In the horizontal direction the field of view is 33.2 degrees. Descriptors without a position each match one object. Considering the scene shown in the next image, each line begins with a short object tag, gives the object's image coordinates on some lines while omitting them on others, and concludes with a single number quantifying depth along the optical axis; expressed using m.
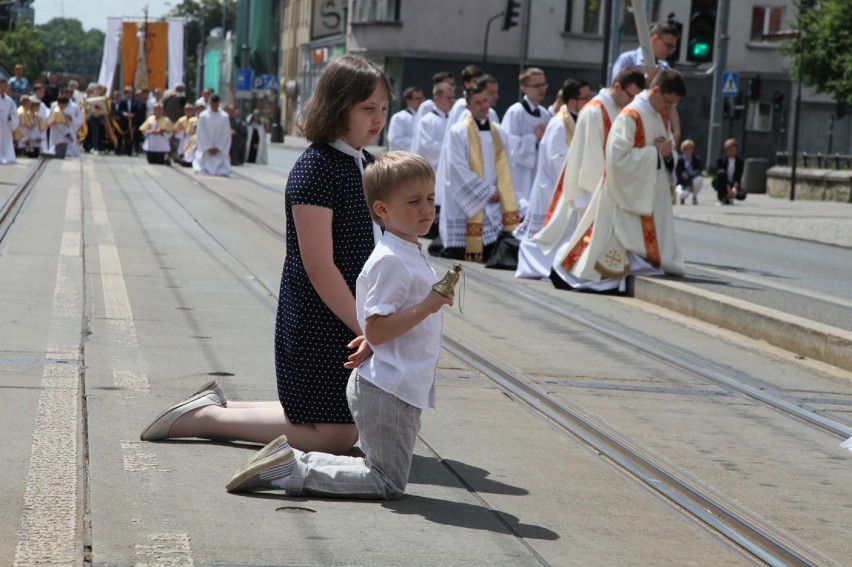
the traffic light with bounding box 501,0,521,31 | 44.99
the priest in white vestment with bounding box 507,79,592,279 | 14.64
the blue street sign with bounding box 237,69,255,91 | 44.97
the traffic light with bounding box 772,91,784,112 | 41.97
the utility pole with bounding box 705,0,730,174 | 34.97
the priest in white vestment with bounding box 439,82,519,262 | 15.02
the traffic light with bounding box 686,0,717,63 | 16.77
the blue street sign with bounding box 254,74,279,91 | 45.38
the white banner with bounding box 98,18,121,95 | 43.19
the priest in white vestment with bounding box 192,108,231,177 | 31.48
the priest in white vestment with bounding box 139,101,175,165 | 34.94
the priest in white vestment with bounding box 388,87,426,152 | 20.69
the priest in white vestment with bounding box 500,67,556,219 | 16.23
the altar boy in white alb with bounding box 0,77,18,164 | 31.50
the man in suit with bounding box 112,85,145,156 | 38.69
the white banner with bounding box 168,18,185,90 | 42.84
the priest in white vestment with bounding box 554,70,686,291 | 12.33
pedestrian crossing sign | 33.81
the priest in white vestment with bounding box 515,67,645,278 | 12.80
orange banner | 43.18
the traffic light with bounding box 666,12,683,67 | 16.20
